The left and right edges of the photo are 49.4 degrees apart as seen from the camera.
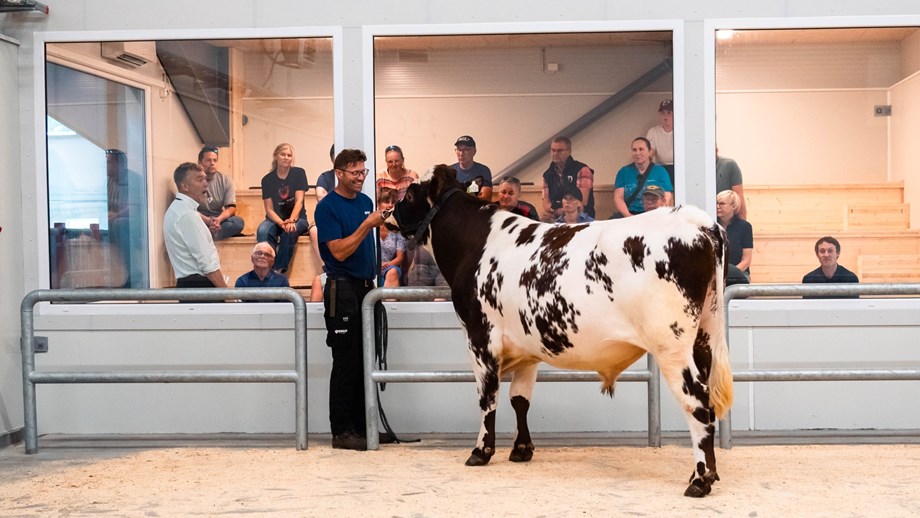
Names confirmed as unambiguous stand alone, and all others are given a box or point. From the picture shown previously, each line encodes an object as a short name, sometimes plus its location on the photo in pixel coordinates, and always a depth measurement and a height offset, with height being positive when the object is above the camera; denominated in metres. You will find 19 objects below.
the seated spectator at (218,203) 6.44 +0.27
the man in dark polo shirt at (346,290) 5.84 -0.27
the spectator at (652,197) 6.25 +0.27
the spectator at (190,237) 6.48 +0.05
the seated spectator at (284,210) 6.45 +0.22
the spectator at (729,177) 6.23 +0.38
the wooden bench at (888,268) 6.18 -0.19
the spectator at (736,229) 6.24 +0.06
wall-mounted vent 6.43 +1.25
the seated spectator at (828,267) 6.22 -0.18
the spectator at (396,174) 6.36 +0.44
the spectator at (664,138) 6.23 +0.64
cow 4.66 -0.31
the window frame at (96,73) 6.34 +1.09
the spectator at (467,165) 6.32 +0.49
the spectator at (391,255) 6.40 -0.08
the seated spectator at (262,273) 6.44 -0.18
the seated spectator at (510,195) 6.31 +0.29
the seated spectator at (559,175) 6.30 +0.41
